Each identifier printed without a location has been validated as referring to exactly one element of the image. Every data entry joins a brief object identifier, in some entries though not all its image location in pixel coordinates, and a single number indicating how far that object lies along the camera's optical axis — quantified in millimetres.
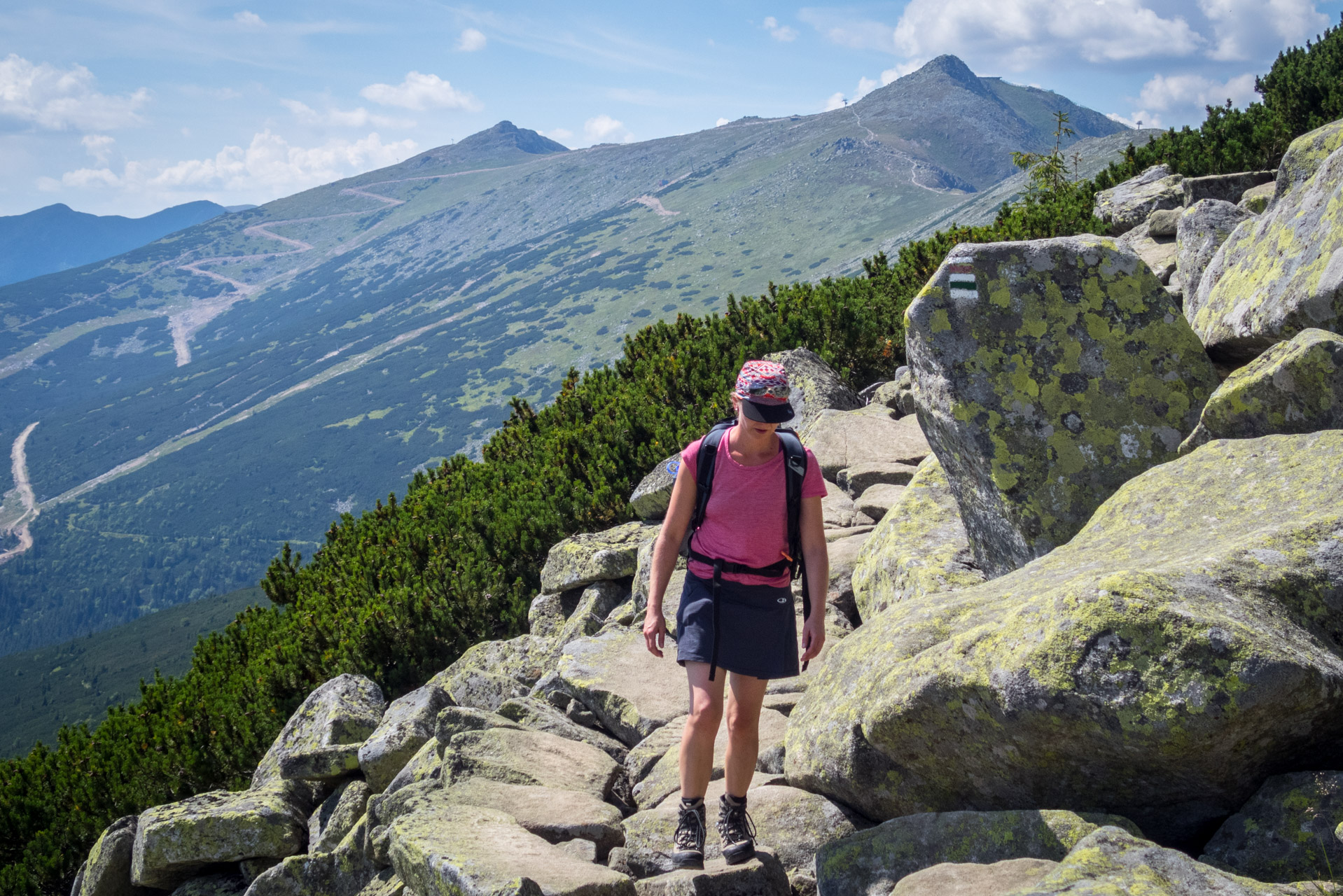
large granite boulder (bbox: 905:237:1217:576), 6137
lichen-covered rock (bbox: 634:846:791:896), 4508
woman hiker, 4992
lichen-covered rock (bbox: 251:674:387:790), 9148
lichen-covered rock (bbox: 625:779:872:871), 4902
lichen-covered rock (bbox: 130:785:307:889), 8195
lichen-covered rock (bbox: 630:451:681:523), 11430
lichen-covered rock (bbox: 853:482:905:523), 9031
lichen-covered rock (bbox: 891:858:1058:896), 3527
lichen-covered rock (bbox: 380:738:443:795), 6716
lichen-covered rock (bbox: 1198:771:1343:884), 3254
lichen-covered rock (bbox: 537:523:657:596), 10922
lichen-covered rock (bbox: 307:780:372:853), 8031
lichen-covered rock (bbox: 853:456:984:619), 6387
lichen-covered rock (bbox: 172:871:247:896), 8367
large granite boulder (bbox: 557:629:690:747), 7324
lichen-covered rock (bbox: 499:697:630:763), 7387
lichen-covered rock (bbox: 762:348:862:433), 12883
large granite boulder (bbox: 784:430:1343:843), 3455
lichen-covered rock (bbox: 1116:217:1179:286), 11438
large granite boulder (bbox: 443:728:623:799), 6348
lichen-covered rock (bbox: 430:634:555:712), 9906
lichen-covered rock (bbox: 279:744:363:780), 8766
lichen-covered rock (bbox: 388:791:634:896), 4473
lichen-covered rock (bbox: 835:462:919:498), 9688
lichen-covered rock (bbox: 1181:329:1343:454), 5000
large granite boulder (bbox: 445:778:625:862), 5605
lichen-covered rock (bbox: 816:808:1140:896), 3787
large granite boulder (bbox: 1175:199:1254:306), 8883
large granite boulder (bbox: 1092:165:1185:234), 15508
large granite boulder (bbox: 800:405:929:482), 10336
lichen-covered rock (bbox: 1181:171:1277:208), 13953
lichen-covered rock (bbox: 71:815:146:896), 9039
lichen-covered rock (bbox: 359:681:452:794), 8188
